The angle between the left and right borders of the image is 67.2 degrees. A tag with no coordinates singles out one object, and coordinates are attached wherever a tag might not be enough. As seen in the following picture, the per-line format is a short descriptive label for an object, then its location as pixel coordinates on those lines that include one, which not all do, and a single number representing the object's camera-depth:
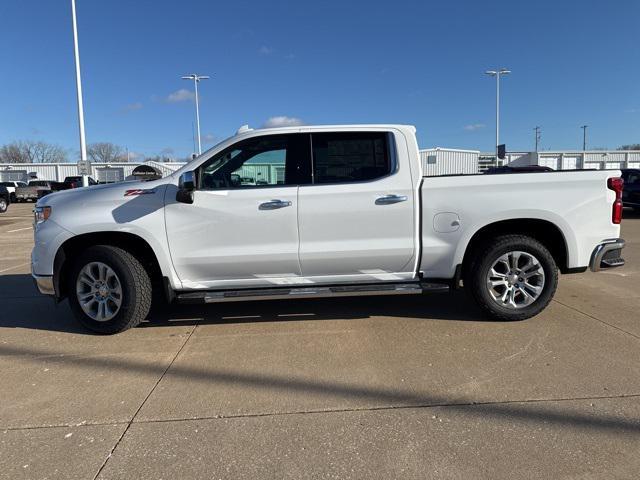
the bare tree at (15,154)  96.69
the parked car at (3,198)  24.58
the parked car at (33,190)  35.59
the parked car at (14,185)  35.39
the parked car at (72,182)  36.37
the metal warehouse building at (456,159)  41.36
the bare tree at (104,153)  95.40
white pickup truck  4.68
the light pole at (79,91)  20.42
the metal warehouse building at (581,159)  48.59
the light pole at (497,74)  42.59
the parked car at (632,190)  16.73
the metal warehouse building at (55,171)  51.52
